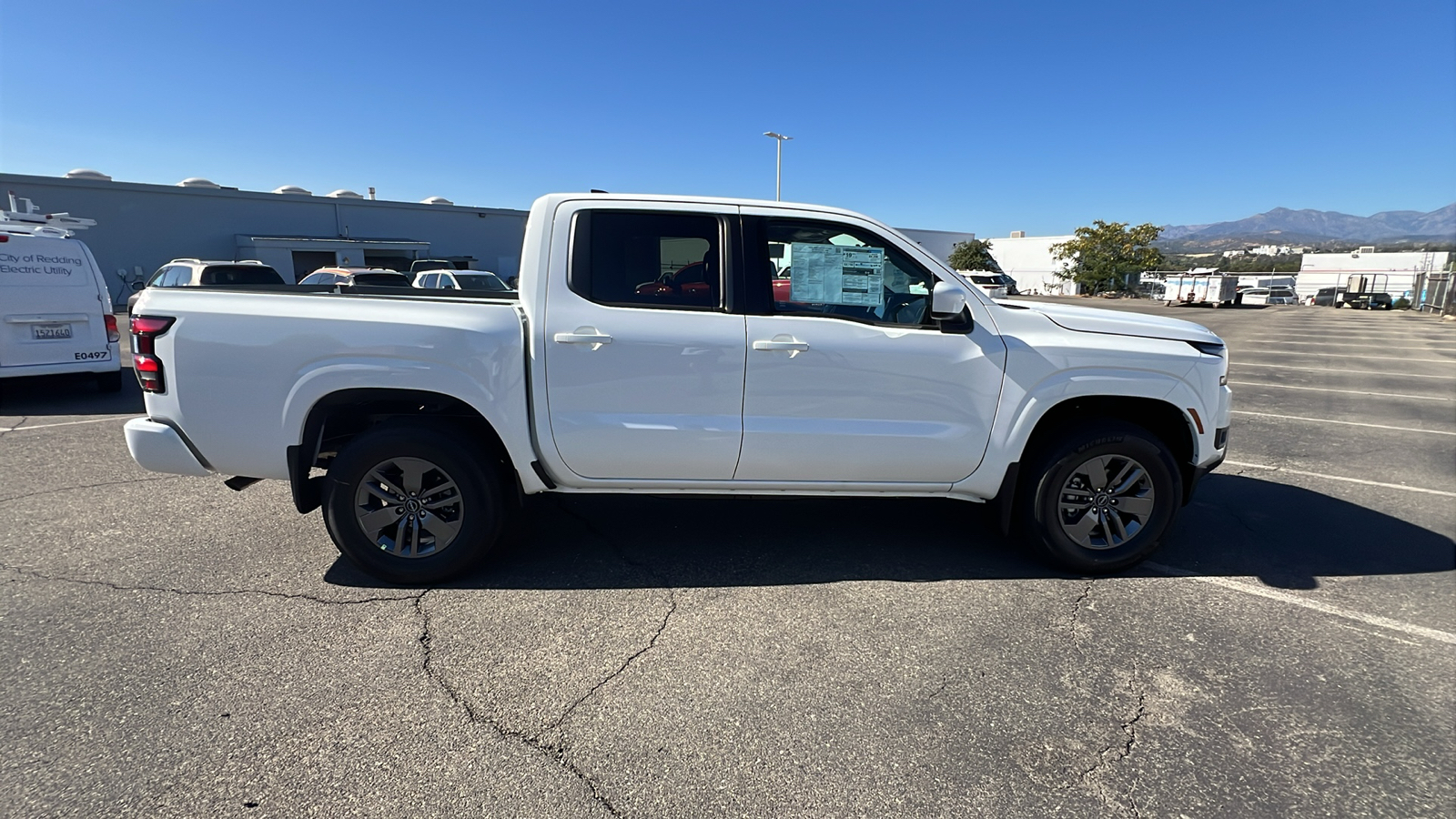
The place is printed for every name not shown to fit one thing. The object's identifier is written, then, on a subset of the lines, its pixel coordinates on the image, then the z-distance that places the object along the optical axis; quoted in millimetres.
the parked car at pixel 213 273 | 12352
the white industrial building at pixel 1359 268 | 65906
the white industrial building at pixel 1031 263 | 78250
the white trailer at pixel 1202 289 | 55844
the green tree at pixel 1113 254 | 65500
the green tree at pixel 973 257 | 66662
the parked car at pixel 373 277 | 15320
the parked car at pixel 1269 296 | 59688
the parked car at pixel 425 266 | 23859
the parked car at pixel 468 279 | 16406
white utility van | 7513
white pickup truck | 3422
